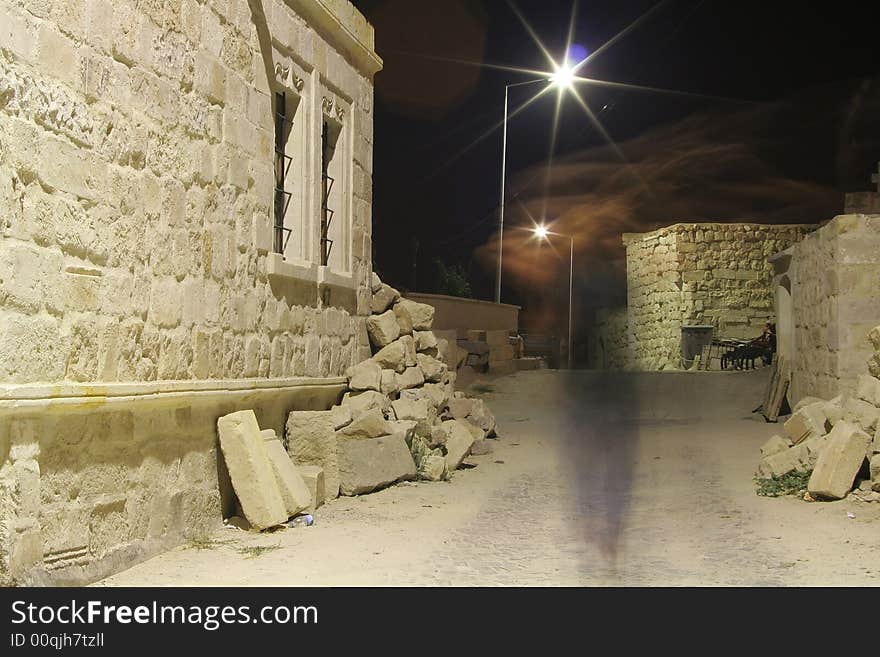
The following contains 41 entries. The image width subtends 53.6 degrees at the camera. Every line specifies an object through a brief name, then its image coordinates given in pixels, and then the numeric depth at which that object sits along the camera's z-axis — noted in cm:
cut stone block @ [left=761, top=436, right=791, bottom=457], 888
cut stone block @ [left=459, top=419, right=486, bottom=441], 1103
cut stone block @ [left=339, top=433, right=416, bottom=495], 805
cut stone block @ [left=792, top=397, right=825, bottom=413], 1027
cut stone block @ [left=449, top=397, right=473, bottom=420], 1136
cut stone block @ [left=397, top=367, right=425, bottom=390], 1017
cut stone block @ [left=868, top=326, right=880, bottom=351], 814
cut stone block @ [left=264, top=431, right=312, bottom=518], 672
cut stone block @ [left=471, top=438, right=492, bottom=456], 1091
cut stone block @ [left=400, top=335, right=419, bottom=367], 1038
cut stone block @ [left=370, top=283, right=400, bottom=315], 1026
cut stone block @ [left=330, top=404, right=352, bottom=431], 838
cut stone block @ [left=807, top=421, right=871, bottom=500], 725
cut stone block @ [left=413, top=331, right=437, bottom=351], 1099
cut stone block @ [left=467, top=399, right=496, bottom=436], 1177
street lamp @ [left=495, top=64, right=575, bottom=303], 2484
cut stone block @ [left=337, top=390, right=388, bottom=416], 895
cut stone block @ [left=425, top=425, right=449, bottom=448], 962
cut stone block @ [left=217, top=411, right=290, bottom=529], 637
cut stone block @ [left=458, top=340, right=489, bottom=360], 1864
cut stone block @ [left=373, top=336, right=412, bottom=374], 1000
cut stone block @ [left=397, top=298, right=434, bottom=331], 1093
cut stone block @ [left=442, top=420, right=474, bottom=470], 979
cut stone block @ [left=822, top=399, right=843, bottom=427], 841
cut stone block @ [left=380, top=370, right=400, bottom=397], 966
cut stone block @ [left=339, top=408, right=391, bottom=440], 836
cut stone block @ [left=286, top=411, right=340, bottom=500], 782
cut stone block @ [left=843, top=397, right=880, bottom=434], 771
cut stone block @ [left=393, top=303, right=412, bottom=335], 1052
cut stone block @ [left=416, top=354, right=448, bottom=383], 1078
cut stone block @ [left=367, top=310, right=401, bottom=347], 995
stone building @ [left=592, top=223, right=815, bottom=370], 2348
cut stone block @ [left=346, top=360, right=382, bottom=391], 935
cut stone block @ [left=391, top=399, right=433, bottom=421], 955
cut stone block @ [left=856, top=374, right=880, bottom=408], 786
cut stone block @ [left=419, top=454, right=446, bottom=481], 894
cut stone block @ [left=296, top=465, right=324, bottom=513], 734
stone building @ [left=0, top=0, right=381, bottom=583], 449
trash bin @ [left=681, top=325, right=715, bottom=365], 2317
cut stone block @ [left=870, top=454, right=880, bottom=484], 717
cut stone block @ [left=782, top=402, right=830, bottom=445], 866
